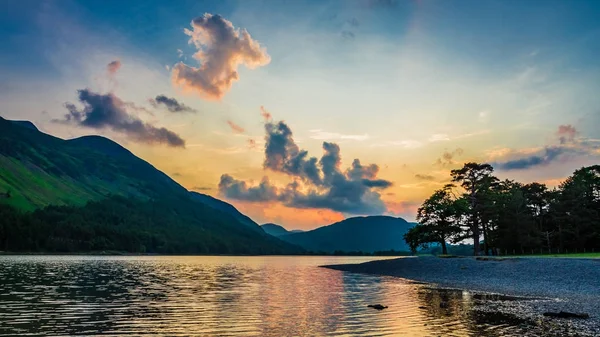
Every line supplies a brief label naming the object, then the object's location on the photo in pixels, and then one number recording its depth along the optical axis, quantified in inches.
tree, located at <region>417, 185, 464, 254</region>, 5103.3
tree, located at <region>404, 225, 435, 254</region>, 5477.4
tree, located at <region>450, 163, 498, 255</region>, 4808.1
